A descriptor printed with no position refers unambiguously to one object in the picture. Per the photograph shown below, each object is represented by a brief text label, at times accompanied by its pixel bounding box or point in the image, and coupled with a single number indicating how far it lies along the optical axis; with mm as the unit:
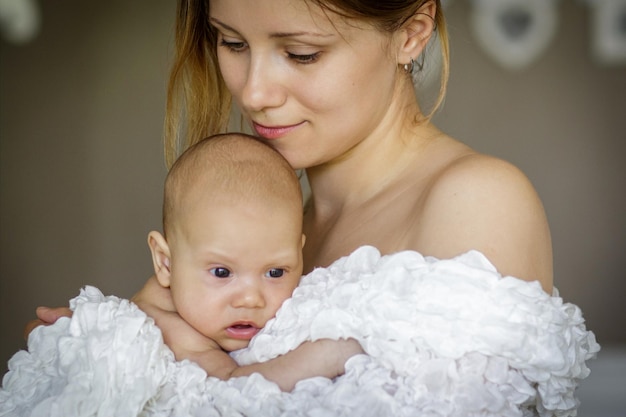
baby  1538
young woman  1460
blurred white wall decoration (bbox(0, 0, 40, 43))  3881
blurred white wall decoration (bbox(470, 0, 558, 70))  4078
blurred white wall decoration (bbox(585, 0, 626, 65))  4051
